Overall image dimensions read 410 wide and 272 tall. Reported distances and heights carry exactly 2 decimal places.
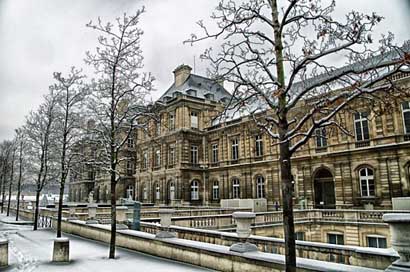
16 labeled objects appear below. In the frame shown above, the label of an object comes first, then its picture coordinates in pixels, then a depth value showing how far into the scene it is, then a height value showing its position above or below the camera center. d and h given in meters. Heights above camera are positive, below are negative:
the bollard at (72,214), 21.45 -1.06
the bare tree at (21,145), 28.66 +4.59
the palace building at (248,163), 23.89 +2.85
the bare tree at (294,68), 6.00 +2.47
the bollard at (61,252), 10.84 -1.71
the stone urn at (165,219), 12.80 -0.85
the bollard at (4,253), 10.29 -1.64
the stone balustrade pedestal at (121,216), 18.28 -1.02
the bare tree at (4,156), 35.84 +4.55
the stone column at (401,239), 5.48 -0.74
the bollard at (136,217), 15.96 -0.96
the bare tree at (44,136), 20.17 +3.74
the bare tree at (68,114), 18.02 +4.56
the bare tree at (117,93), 12.45 +3.84
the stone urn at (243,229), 8.81 -0.93
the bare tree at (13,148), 32.34 +4.99
